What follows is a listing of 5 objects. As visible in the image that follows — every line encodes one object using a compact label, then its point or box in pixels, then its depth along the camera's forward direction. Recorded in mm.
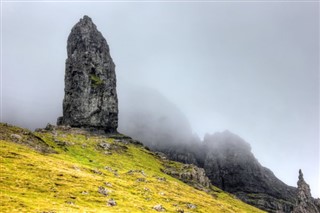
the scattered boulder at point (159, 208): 92681
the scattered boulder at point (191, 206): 117438
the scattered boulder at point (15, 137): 141000
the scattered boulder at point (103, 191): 94375
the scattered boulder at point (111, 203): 85431
